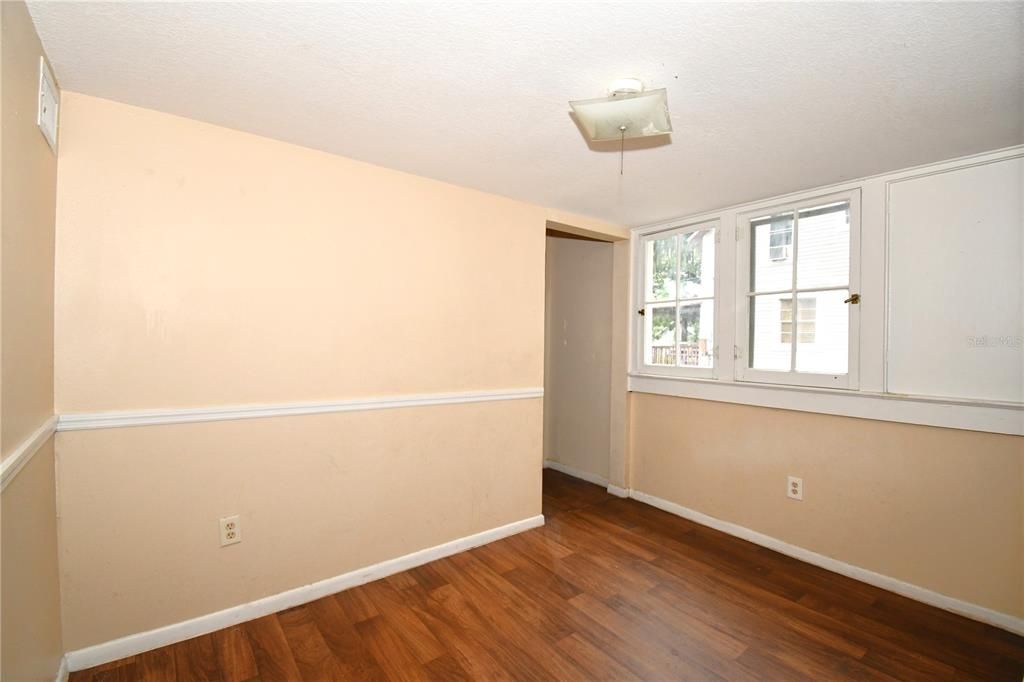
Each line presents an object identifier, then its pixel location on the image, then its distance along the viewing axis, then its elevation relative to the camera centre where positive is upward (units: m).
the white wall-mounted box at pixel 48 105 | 1.41 +0.75
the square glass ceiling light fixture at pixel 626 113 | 1.52 +0.79
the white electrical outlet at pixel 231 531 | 1.95 -0.87
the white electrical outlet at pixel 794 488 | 2.65 -0.91
